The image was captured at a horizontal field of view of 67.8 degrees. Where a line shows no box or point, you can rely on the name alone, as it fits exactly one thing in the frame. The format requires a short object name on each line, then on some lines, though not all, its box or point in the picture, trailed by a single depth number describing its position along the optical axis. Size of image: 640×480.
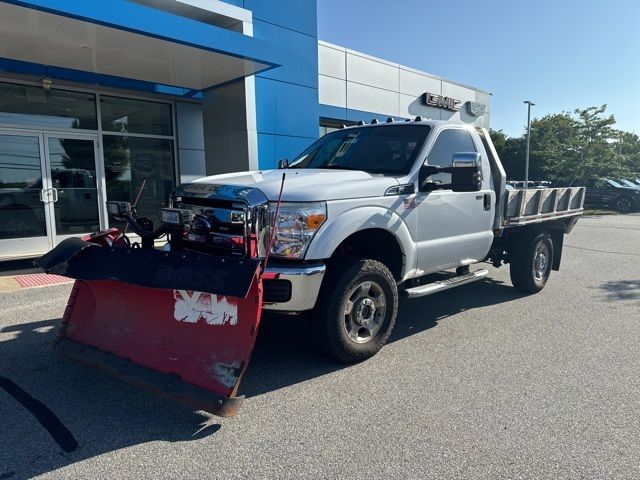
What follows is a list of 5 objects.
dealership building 7.81
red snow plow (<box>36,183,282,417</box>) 3.15
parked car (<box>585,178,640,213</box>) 24.89
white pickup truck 3.67
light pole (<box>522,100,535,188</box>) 33.92
